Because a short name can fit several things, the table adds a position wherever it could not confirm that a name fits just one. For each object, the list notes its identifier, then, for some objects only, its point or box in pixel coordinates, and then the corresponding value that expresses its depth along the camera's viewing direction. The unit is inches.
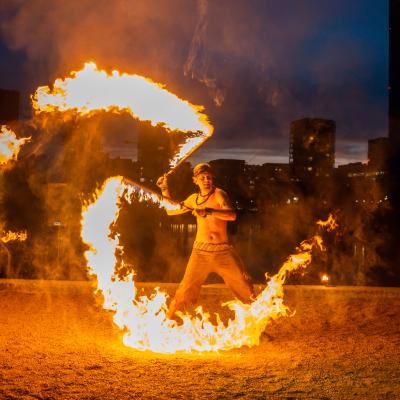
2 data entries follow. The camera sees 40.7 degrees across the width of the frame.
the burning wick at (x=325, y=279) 392.5
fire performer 246.4
